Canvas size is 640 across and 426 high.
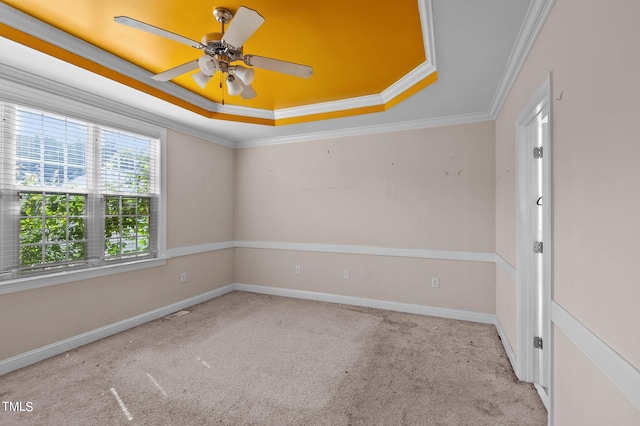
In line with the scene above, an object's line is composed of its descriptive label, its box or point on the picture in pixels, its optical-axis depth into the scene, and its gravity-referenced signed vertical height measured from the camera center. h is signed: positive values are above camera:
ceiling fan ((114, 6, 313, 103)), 1.76 +1.04
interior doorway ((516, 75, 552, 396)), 2.27 -0.35
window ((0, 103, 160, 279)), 2.51 +0.19
